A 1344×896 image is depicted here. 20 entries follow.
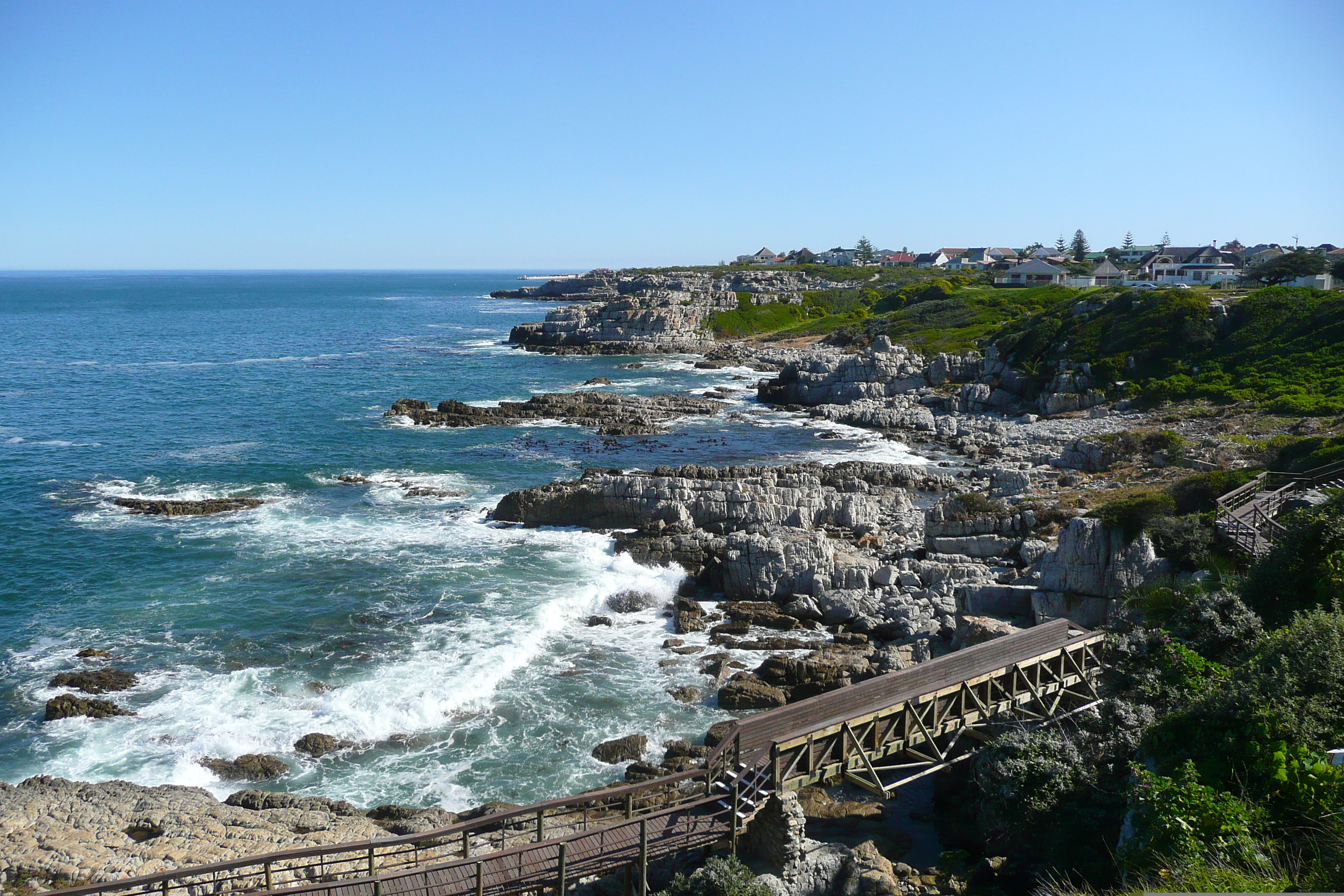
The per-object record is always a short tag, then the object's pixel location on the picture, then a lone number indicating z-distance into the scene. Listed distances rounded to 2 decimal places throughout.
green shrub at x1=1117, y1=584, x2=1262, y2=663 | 18.16
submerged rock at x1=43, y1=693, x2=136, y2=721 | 23.83
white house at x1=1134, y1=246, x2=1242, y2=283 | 112.44
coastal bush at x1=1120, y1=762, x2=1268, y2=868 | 11.90
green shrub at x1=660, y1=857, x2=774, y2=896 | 14.66
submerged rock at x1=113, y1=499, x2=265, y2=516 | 42.62
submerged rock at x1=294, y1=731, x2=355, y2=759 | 22.52
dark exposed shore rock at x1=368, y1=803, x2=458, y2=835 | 18.55
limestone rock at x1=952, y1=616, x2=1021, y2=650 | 24.69
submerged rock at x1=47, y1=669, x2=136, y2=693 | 25.30
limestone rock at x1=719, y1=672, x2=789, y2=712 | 24.41
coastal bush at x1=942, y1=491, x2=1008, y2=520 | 36.31
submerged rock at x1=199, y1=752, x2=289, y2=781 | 21.42
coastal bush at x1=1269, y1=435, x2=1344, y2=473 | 32.09
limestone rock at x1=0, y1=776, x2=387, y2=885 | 16.48
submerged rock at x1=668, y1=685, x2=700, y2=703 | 25.11
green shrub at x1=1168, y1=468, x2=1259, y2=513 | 31.58
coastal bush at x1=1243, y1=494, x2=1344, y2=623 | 18.78
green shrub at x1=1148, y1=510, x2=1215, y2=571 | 26.16
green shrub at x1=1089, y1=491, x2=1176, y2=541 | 27.73
